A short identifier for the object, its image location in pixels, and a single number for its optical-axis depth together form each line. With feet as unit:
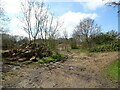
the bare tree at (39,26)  41.84
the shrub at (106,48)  42.65
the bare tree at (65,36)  54.58
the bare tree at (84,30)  52.12
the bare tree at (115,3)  19.08
